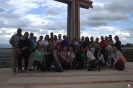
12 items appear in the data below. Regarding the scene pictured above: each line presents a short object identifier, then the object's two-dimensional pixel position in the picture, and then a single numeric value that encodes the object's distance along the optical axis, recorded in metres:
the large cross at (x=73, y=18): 14.31
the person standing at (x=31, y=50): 7.76
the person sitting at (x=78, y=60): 8.74
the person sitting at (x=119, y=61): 8.52
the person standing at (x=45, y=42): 8.63
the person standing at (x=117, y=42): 9.35
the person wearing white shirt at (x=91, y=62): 8.29
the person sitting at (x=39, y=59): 7.73
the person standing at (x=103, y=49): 9.49
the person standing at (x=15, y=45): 7.54
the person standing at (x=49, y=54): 8.04
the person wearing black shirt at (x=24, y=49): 7.47
